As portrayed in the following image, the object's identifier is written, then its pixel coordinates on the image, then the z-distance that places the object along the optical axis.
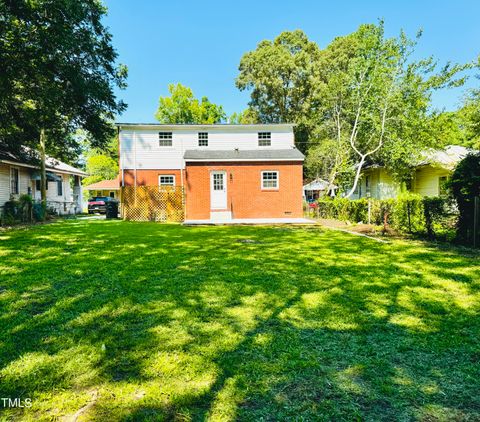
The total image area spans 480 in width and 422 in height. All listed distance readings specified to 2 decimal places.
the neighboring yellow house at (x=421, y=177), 20.44
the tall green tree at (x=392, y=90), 19.17
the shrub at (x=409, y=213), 10.79
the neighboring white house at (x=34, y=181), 19.00
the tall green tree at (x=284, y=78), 36.28
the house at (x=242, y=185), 18.41
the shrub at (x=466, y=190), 8.61
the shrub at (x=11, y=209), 17.34
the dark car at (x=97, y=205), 30.27
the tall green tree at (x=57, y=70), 11.07
